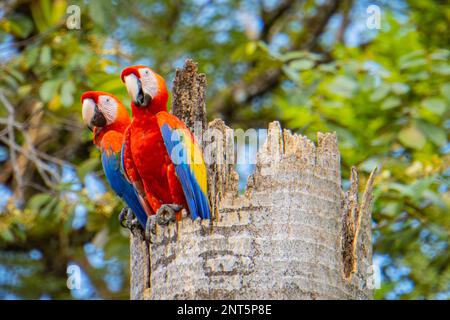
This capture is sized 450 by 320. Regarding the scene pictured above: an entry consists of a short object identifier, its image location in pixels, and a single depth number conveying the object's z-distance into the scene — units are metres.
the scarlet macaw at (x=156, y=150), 7.55
